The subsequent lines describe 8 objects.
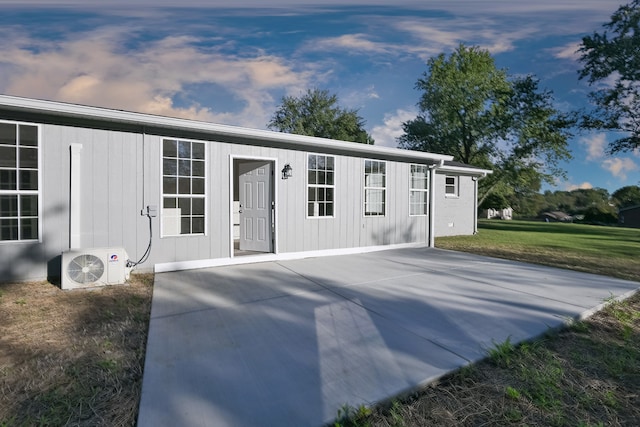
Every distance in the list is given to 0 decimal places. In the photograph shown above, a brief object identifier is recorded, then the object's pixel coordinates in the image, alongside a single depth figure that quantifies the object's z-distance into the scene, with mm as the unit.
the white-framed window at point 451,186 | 12141
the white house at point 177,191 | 4461
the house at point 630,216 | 35369
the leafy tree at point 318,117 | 25141
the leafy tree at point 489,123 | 19359
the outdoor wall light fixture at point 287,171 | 6289
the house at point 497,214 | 38444
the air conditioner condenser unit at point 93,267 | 4184
